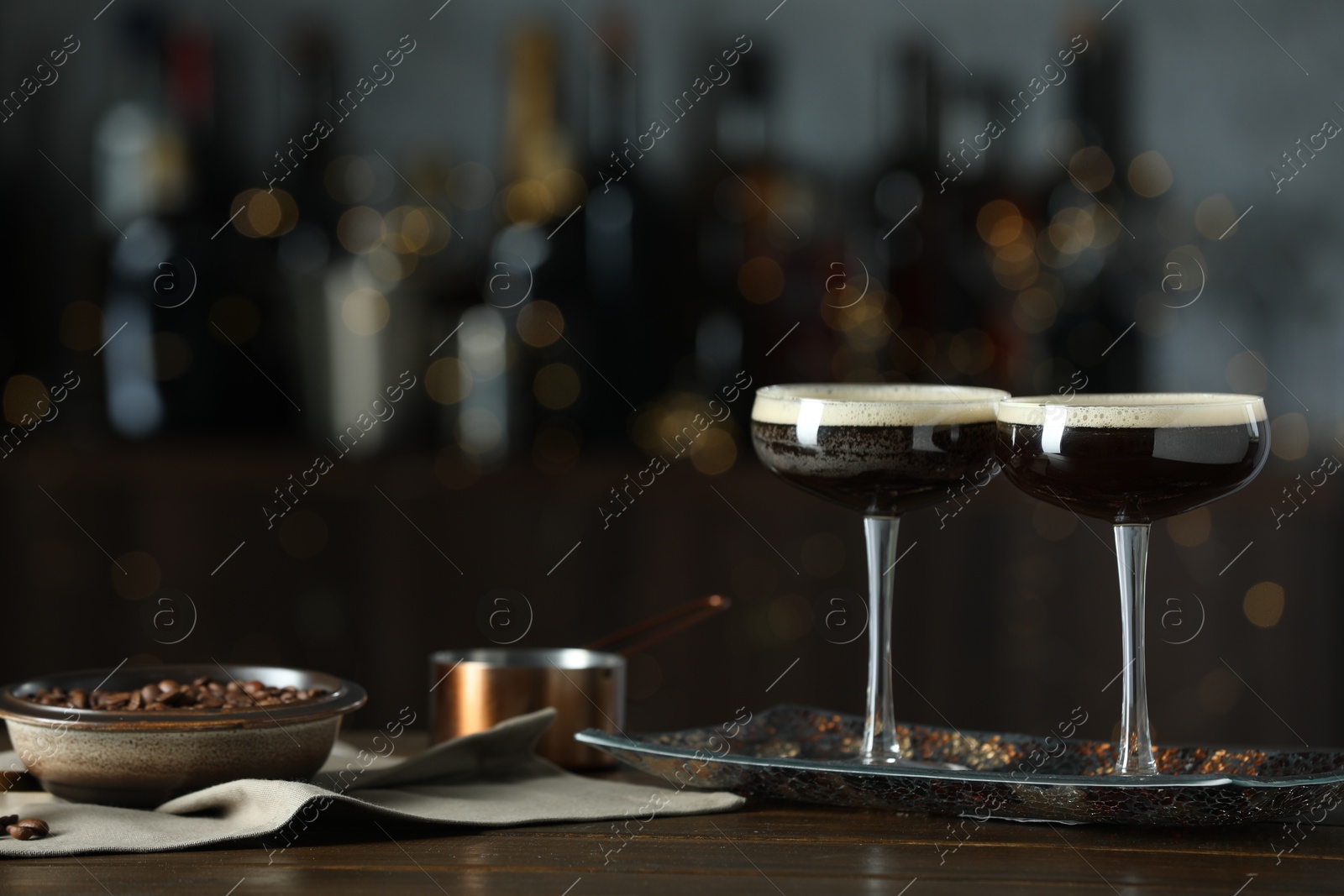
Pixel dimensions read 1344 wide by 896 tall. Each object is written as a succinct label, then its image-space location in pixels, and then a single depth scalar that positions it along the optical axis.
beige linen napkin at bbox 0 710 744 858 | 1.36
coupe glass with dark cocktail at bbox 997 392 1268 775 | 1.40
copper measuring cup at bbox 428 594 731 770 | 1.51
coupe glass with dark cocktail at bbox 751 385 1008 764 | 1.46
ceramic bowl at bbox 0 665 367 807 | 1.39
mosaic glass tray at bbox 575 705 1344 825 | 1.37
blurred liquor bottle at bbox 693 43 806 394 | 2.06
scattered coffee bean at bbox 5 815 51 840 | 1.35
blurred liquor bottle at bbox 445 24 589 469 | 2.02
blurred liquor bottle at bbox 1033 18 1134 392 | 2.04
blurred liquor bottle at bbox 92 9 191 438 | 2.04
